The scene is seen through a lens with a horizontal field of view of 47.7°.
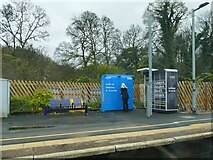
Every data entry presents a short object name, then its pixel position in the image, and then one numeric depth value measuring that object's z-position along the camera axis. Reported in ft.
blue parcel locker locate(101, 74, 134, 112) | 43.11
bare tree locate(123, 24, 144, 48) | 99.75
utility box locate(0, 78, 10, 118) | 35.22
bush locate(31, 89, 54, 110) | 39.23
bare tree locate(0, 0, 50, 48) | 72.74
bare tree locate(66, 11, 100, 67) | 85.36
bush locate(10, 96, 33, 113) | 37.81
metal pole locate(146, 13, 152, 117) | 37.37
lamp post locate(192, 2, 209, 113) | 43.92
